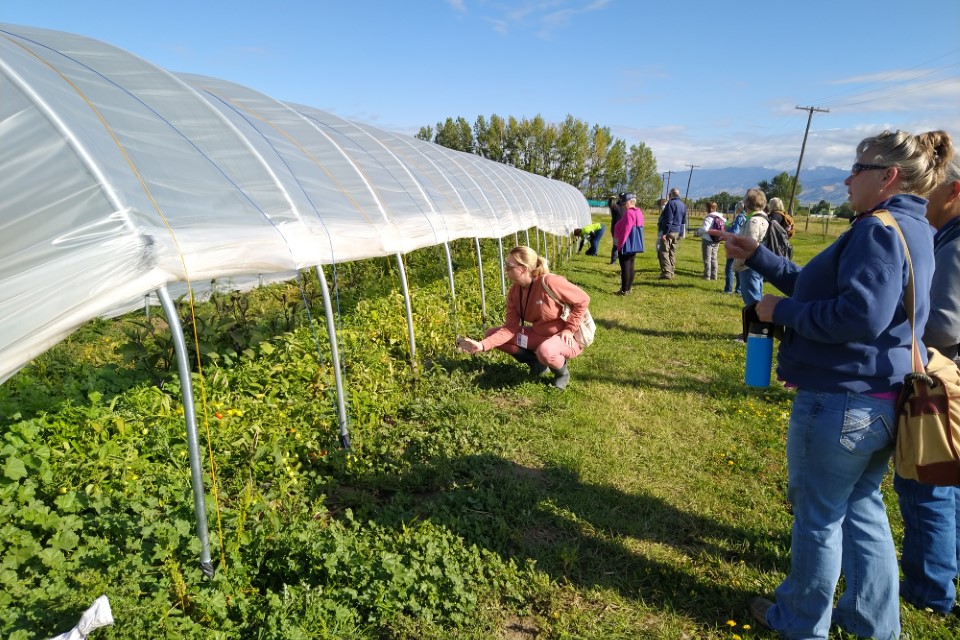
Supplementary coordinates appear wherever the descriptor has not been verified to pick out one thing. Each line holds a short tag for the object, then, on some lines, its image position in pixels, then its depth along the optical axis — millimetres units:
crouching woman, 4824
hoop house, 1916
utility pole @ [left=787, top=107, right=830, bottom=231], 31794
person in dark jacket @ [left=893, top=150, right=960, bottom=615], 2295
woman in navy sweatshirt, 1751
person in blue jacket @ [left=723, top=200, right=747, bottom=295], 10031
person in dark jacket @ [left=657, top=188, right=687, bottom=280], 11375
